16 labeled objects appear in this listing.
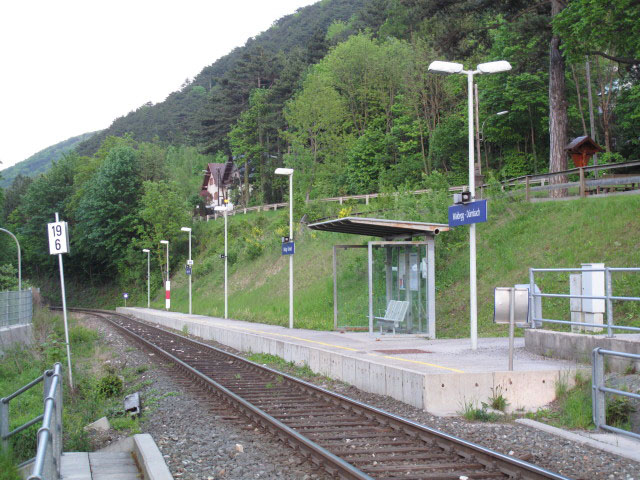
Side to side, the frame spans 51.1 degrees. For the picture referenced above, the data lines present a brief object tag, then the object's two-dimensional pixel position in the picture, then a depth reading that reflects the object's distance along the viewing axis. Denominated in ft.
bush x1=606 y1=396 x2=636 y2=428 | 29.53
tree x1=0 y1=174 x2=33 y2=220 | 375.51
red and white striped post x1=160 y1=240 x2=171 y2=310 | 173.75
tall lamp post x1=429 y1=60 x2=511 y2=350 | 43.73
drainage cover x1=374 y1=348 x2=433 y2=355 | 45.88
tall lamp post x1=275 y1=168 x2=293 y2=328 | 77.28
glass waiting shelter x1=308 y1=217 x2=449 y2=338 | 55.77
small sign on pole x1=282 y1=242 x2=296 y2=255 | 78.69
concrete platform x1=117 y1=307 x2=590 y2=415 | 33.09
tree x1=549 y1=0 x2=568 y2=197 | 93.15
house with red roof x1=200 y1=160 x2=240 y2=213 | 296.30
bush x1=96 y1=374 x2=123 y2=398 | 45.06
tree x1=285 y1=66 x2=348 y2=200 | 196.34
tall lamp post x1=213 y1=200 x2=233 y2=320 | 113.09
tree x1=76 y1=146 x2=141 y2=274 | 236.22
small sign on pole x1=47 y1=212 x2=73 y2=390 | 46.70
